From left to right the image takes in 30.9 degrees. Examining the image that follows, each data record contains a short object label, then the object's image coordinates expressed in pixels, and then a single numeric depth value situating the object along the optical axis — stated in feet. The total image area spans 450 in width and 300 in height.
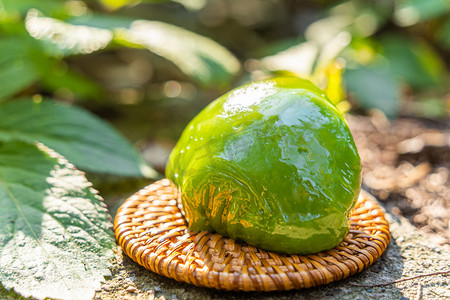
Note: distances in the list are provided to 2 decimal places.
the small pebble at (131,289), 0.79
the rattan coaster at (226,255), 0.76
